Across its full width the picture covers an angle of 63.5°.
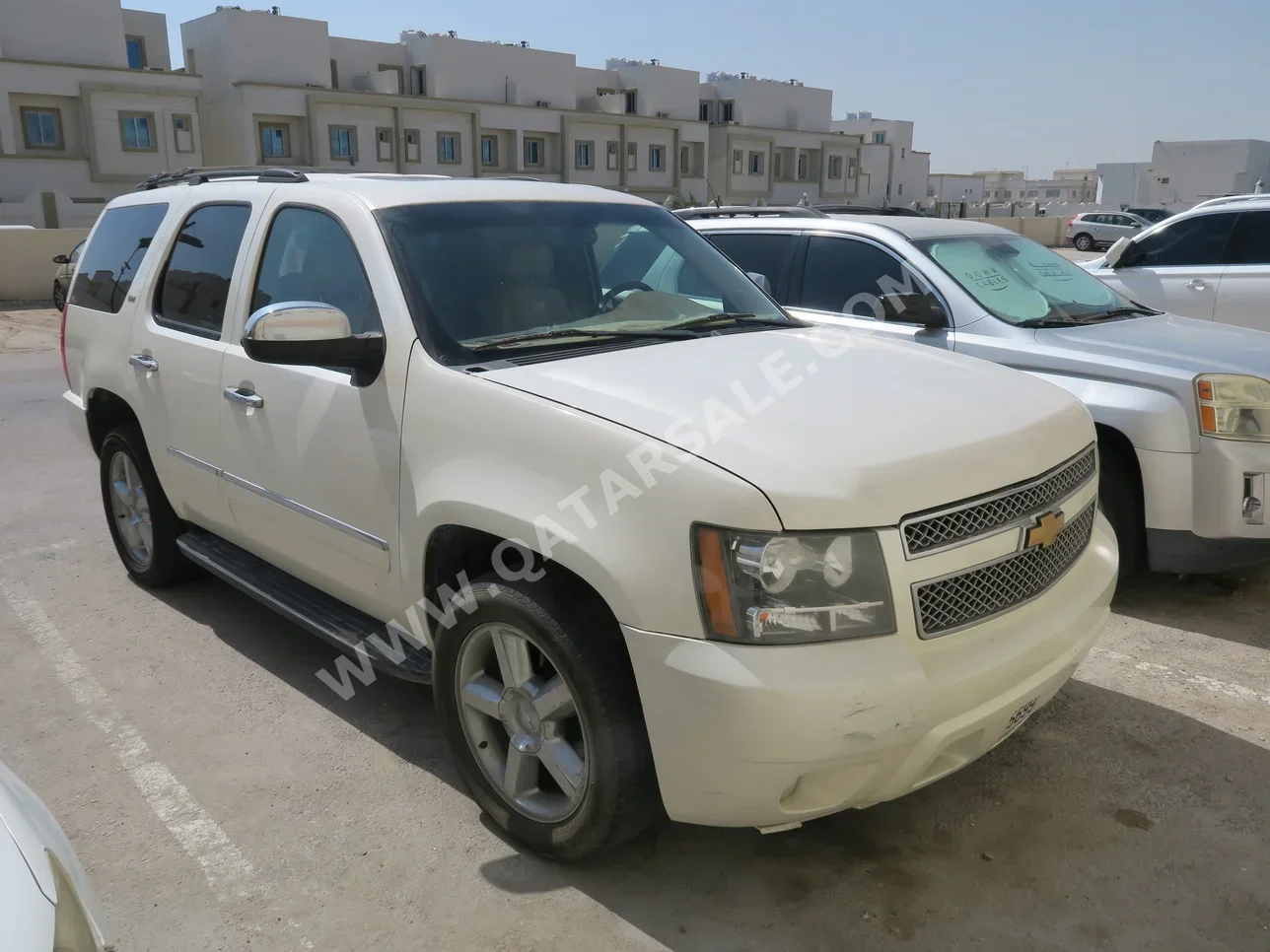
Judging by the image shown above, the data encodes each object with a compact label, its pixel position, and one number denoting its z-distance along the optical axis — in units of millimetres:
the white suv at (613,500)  2365
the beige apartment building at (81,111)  35969
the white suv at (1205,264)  8023
